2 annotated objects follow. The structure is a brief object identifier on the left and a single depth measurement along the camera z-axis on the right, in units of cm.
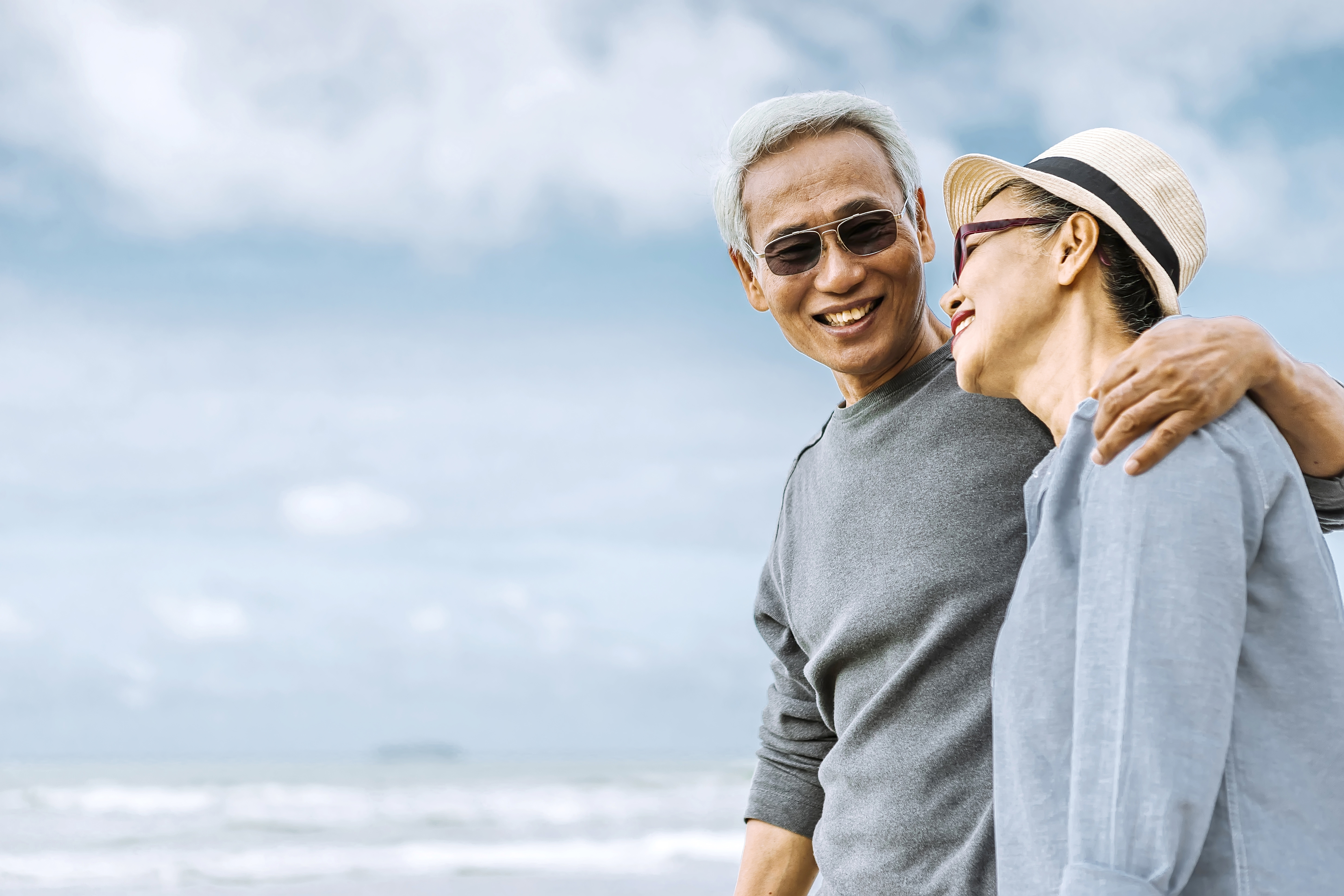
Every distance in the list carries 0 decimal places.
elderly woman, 109
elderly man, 192
